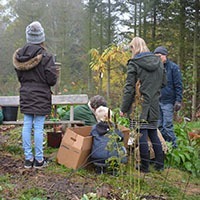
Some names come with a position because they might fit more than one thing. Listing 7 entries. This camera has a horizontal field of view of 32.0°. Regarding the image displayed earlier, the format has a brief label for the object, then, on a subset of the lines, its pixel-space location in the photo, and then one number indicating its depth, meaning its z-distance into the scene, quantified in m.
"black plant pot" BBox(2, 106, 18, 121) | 4.59
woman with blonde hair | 3.74
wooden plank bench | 4.48
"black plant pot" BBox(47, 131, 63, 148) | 4.77
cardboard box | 3.70
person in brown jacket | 3.66
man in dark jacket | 4.85
